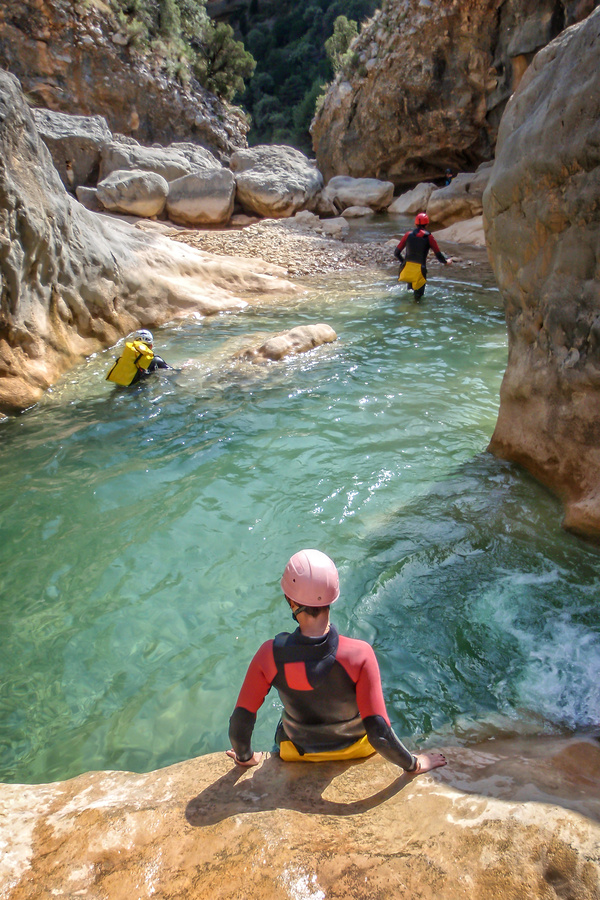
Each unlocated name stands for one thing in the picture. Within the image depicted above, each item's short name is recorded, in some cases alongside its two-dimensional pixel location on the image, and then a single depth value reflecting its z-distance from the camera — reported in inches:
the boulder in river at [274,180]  693.3
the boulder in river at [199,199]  636.7
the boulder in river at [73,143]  650.2
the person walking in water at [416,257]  393.1
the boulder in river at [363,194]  838.5
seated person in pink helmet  72.7
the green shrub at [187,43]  898.7
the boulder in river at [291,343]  301.4
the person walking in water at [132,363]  257.3
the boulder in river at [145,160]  663.1
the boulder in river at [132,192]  605.0
